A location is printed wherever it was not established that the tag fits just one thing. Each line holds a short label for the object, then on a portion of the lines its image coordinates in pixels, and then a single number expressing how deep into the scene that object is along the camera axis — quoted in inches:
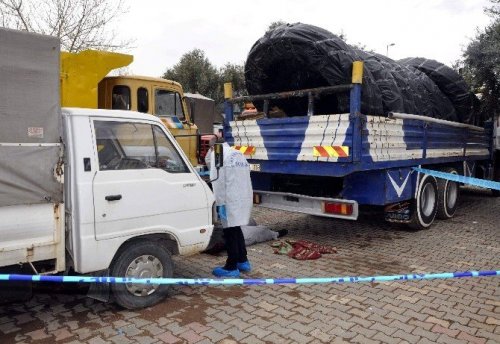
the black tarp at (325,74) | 223.0
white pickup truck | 123.0
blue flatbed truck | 211.6
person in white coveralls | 185.6
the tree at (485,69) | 336.5
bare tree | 491.2
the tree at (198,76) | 1155.9
